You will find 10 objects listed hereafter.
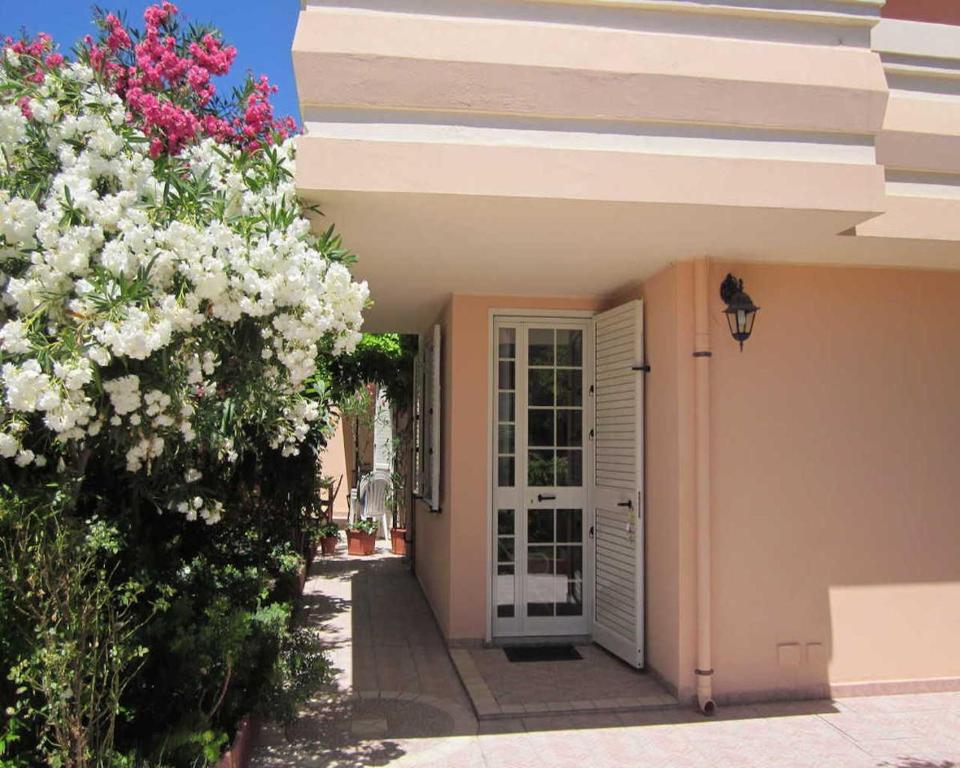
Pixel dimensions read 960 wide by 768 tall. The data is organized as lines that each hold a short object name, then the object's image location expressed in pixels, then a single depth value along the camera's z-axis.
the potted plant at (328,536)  10.83
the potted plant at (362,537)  12.59
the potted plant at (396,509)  12.67
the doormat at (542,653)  6.46
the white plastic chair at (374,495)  14.18
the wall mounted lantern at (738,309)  5.30
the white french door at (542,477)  6.96
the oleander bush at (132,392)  3.21
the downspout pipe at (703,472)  5.32
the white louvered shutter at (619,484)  6.05
